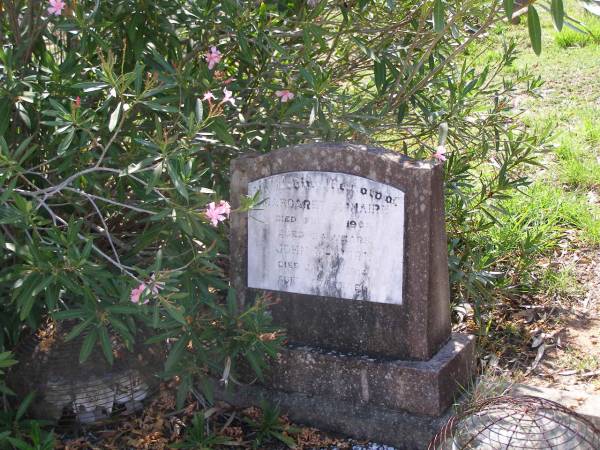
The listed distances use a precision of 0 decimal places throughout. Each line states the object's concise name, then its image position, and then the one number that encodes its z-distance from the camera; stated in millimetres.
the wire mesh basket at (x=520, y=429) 2818
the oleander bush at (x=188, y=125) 3133
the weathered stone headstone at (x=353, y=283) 3543
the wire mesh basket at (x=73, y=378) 3734
